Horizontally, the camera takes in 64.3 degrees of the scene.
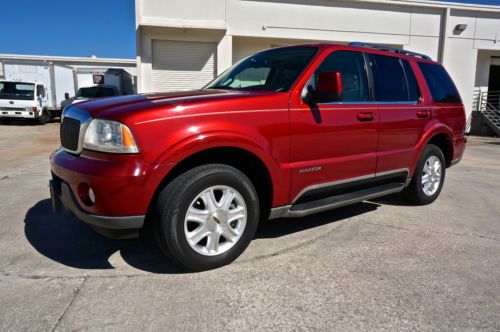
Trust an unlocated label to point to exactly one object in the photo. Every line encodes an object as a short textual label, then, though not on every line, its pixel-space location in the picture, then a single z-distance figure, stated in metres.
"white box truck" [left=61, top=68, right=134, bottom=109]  17.06
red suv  2.71
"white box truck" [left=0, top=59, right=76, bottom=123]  17.84
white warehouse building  13.62
